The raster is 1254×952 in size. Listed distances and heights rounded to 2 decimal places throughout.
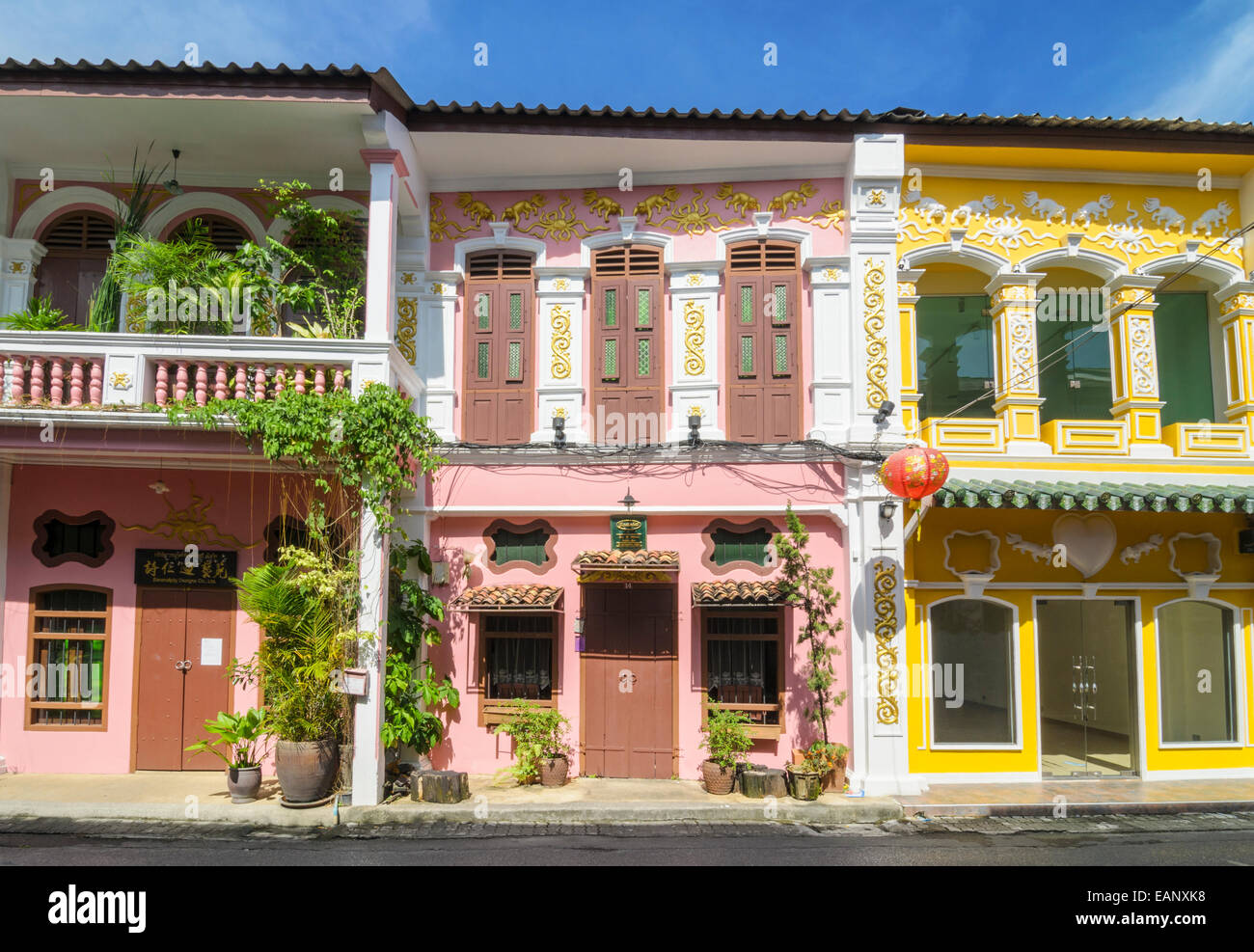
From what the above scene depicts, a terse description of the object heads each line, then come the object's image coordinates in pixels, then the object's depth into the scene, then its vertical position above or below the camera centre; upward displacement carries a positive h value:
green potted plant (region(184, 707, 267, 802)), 9.24 -1.99
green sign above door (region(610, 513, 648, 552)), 10.66 +0.46
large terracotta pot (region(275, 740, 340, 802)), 9.05 -2.18
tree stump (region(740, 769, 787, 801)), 9.68 -2.53
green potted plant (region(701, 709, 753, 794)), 9.77 -2.14
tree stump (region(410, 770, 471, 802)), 9.28 -2.45
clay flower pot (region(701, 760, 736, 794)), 9.77 -2.48
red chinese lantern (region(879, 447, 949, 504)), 8.98 +1.06
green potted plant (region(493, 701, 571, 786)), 10.03 -2.19
